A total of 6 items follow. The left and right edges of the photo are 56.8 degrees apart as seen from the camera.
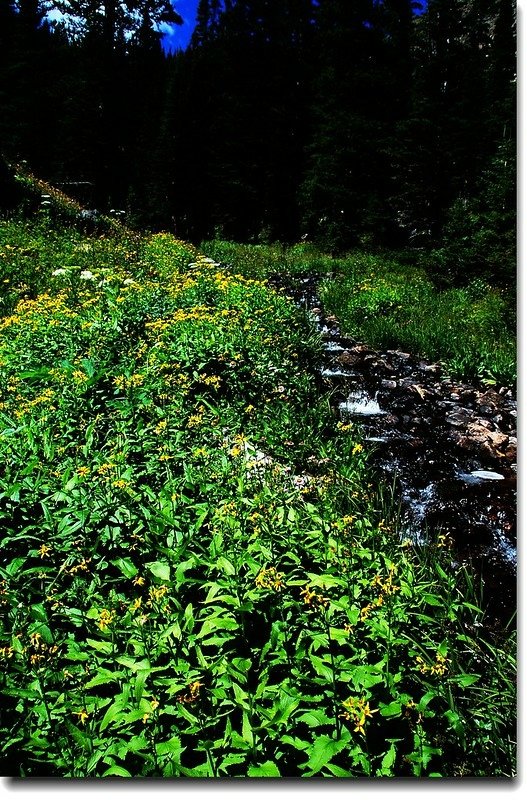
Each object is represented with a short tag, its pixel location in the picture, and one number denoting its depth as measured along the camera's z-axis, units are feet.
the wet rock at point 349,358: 22.40
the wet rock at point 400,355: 23.90
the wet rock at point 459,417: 17.10
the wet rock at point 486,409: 17.93
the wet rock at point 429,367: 22.45
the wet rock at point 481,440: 15.15
